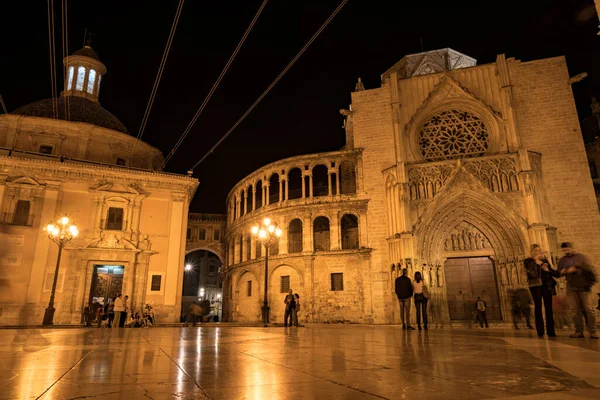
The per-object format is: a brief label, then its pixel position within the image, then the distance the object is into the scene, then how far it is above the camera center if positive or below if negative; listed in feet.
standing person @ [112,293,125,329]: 51.88 -0.40
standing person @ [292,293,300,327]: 52.42 -0.85
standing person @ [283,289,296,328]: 51.80 +0.31
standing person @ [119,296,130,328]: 54.34 -1.52
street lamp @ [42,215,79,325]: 54.70 +10.71
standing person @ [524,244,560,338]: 26.00 +1.28
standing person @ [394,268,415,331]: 37.23 +1.26
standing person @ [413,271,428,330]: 37.03 +0.87
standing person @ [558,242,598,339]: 23.85 +0.99
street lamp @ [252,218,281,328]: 52.75 +9.80
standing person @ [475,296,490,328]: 57.11 -1.00
